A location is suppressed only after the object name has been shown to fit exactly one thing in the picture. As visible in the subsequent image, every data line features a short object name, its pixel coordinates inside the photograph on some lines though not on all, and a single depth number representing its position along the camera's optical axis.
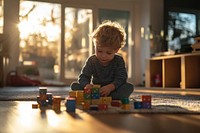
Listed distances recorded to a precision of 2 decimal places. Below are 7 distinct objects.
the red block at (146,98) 1.13
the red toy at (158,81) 3.72
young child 1.37
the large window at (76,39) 4.48
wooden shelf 3.20
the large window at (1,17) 3.85
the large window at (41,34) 4.20
